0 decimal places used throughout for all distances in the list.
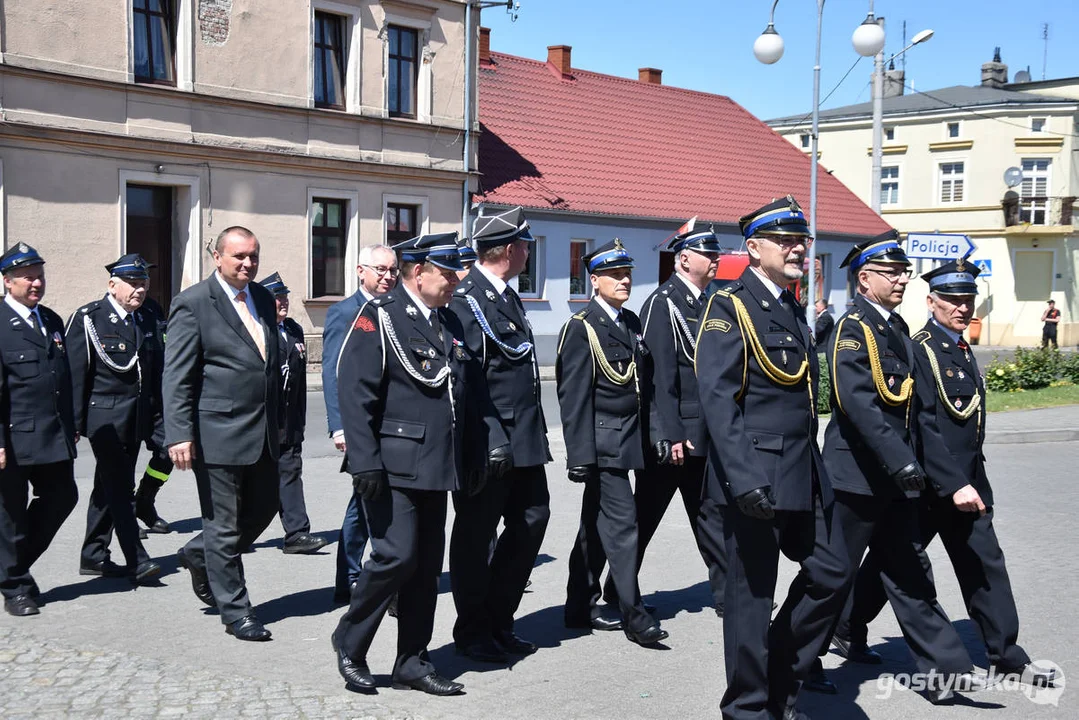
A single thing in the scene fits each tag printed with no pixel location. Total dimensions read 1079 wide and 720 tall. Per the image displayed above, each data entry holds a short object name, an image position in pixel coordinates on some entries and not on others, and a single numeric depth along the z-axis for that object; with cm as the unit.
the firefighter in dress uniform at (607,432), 670
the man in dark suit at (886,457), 554
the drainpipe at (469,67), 2794
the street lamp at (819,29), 2023
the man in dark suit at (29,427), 730
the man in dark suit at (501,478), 639
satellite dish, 4875
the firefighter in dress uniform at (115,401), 790
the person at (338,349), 752
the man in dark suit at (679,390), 705
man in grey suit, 658
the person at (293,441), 906
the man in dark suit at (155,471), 866
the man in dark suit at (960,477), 592
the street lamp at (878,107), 2339
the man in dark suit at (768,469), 504
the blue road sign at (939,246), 1736
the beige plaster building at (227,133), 2145
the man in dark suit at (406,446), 568
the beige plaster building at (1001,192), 5103
